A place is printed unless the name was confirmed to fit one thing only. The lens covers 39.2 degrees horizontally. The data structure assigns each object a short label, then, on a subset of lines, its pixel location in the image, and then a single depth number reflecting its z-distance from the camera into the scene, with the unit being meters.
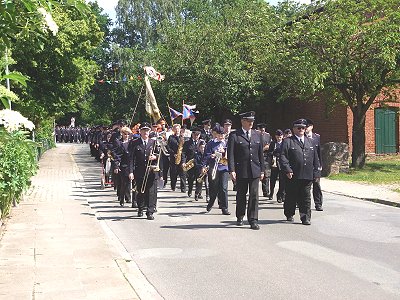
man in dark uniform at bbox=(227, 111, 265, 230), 9.75
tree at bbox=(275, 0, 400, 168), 18.83
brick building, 26.19
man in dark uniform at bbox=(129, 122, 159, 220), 10.98
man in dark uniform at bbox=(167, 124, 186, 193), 16.31
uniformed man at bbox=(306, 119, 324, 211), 11.66
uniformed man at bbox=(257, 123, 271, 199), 14.14
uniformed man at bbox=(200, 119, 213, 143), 15.94
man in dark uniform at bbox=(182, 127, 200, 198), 15.05
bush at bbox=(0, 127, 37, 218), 9.40
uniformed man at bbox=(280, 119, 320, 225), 10.05
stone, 19.78
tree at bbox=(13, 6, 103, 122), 22.42
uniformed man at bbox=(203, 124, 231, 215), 11.46
